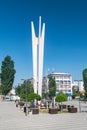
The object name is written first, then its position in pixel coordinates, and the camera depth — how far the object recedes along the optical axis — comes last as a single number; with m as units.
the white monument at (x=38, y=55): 27.54
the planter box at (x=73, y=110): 14.13
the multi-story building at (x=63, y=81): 71.78
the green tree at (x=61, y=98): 15.98
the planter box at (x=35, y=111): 13.57
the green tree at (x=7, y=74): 39.35
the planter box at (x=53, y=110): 13.64
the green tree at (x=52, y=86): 45.19
